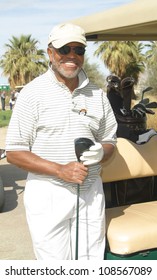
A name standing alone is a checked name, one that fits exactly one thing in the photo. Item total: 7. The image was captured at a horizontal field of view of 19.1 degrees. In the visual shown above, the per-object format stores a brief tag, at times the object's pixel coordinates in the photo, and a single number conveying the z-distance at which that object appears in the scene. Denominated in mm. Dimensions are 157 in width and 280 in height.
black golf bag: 3455
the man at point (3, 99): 28722
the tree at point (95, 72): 42938
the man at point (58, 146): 2184
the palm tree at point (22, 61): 36000
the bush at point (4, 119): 16094
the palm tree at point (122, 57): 29328
